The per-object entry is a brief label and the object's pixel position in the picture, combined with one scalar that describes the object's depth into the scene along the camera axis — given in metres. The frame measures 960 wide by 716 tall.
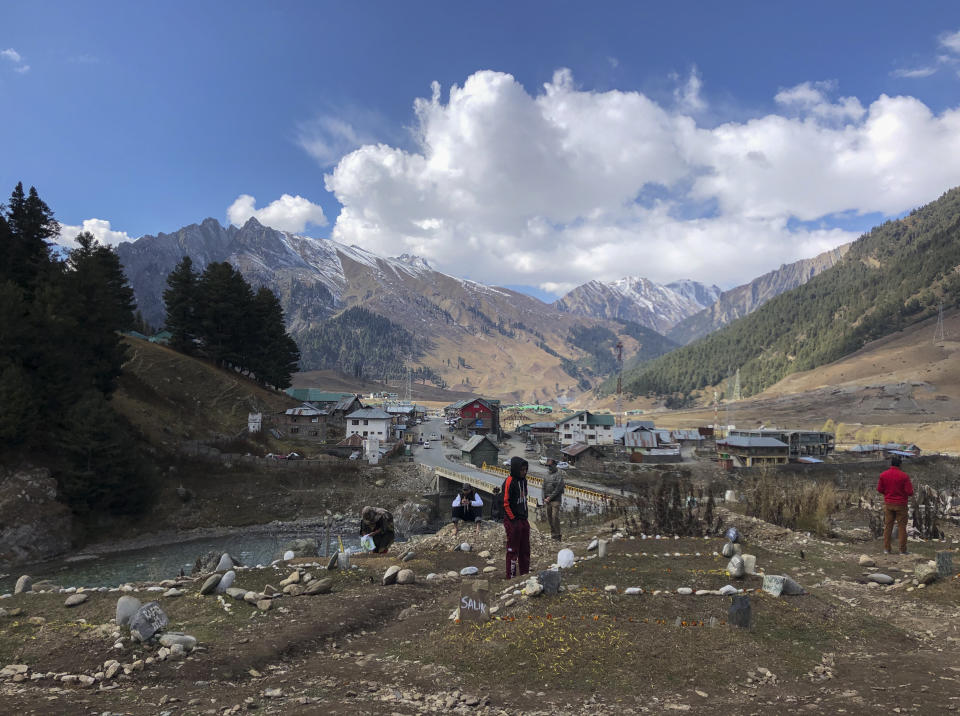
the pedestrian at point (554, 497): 19.36
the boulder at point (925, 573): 10.91
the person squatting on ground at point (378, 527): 17.91
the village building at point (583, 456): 78.38
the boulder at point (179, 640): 8.47
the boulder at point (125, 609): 9.42
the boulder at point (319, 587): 11.78
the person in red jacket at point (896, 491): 13.90
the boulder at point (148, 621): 8.66
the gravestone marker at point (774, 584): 9.74
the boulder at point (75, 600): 10.94
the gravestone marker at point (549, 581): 9.46
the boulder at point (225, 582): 11.82
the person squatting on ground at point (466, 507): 22.25
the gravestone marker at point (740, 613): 8.27
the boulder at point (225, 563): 14.85
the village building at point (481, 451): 68.38
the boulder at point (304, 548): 22.50
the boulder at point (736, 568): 11.09
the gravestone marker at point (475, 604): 8.84
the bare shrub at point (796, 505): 19.88
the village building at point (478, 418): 110.38
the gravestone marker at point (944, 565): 10.88
